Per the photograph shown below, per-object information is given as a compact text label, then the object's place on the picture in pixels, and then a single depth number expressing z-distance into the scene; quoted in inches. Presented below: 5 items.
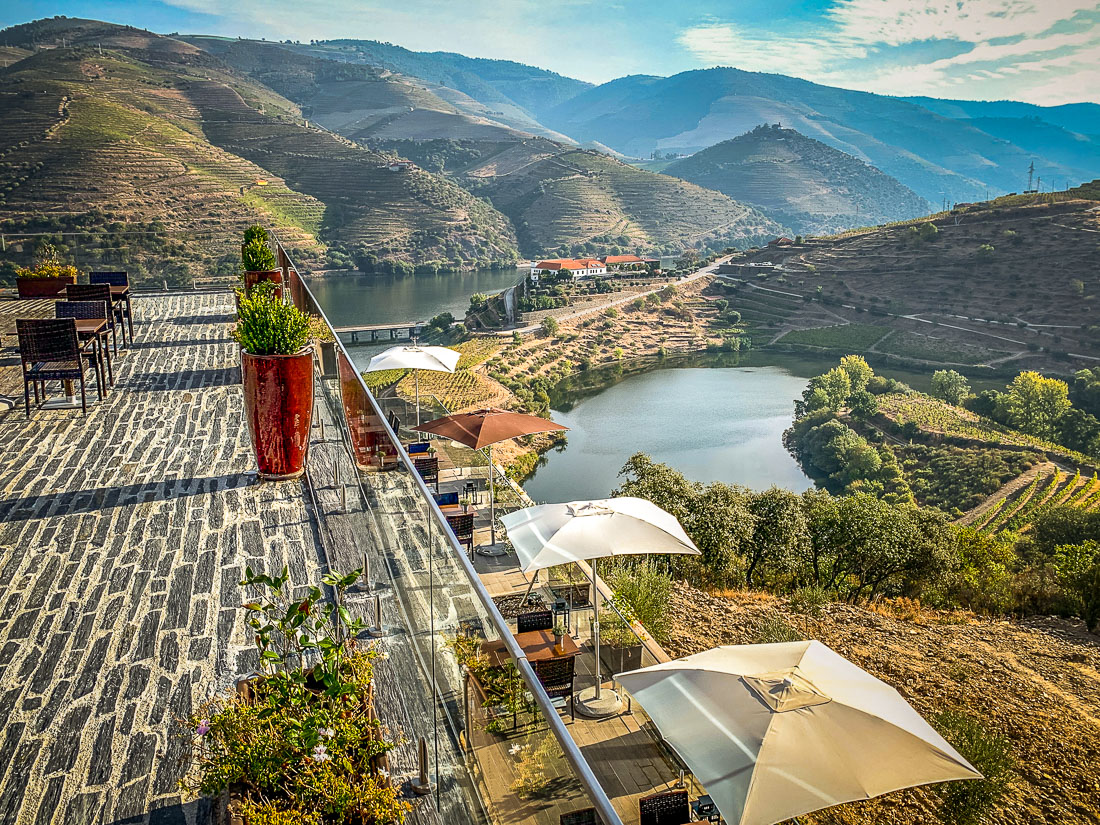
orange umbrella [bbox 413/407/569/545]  342.0
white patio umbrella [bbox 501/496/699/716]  232.1
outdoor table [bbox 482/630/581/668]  212.4
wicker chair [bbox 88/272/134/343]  344.2
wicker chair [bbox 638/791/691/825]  176.6
